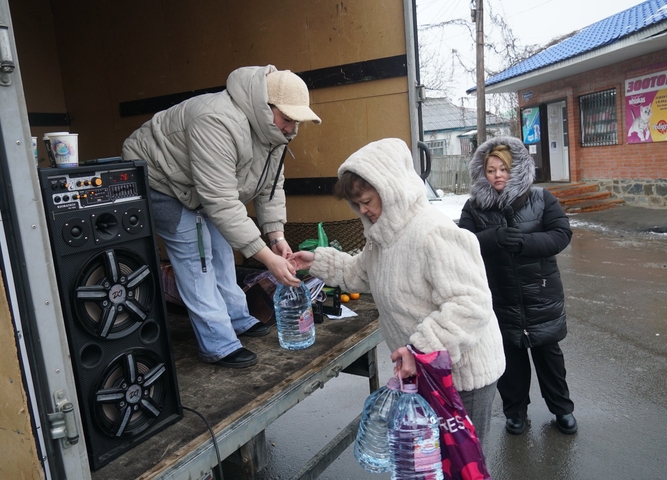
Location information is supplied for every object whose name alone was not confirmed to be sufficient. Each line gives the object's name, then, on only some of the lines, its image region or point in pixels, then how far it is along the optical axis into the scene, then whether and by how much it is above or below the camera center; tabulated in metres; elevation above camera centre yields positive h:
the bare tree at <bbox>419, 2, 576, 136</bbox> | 17.95 +3.36
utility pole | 14.98 +2.25
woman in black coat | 3.12 -0.59
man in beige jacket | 2.40 +0.03
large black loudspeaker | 1.65 -0.38
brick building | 10.98 +0.90
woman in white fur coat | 1.79 -0.42
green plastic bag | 3.58 -0.51
